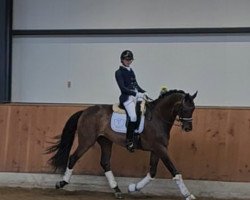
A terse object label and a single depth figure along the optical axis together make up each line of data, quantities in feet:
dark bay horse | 36.16
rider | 37.13
